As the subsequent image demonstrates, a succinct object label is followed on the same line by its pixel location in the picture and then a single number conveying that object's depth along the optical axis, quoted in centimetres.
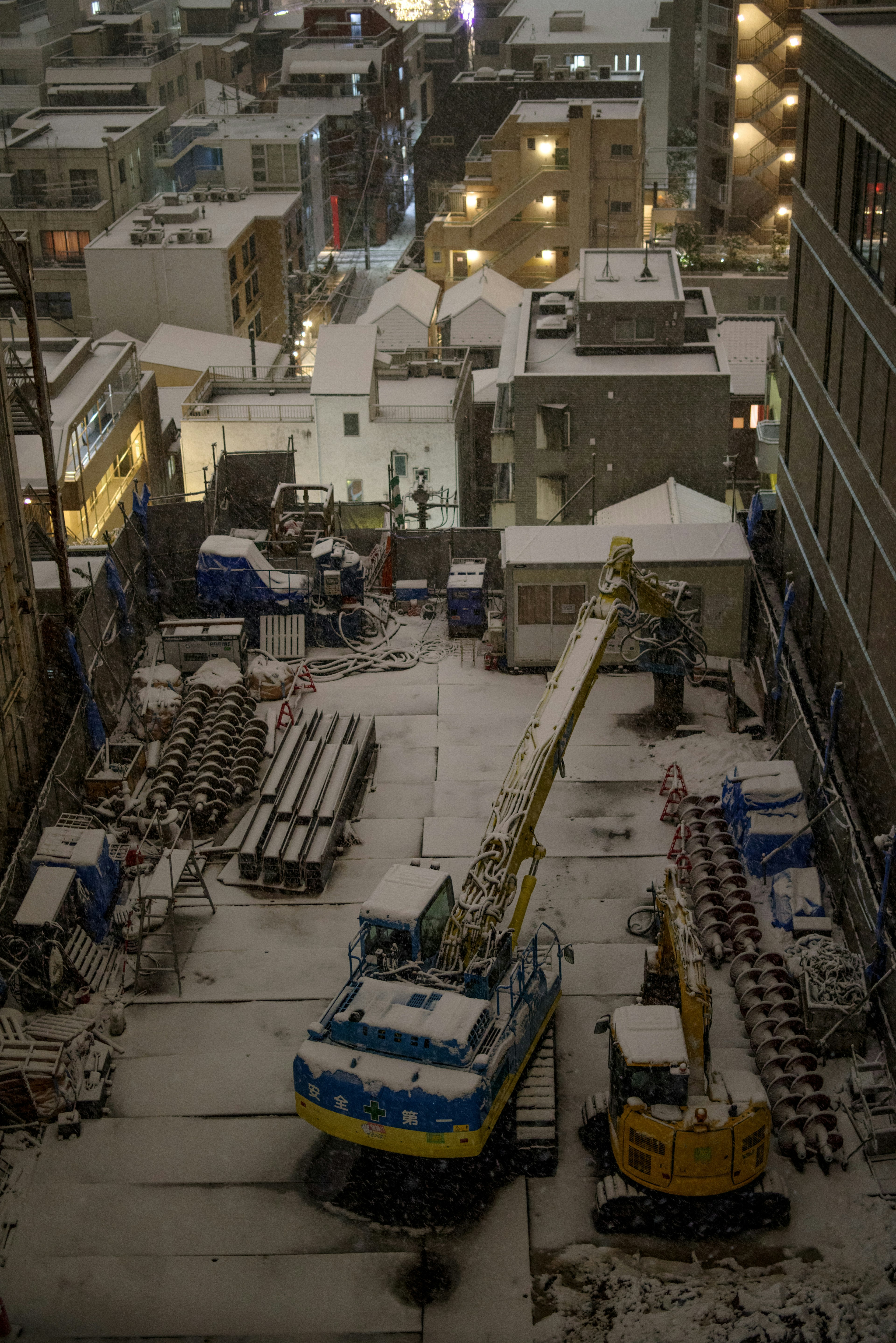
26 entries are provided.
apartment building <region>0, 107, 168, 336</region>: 6906
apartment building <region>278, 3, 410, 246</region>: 9044
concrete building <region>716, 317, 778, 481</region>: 4706
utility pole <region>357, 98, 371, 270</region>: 8950
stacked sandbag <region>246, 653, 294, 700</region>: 3275
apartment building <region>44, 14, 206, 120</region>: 8950
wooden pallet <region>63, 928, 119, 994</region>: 2336
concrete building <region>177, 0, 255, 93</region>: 10706
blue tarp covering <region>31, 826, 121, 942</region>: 2431
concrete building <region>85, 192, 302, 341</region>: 6250
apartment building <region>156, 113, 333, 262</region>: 7806
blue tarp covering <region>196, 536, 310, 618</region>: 3478
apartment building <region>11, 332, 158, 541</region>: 4072
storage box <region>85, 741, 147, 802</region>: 2823
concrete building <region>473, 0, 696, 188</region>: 8238
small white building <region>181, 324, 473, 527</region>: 4475
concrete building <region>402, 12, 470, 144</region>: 11225
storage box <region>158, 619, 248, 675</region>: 3300
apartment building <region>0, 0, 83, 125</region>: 9356
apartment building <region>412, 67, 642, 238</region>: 7606
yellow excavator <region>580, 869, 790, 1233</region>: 1798
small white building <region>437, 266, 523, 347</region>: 5694
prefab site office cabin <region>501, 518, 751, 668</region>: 3222
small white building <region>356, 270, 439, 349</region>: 5912
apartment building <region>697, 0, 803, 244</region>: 6706
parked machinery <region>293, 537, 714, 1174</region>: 1839
